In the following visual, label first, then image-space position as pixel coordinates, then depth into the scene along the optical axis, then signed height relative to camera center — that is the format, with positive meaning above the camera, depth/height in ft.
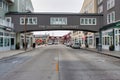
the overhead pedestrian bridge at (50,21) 65.20 +12.78
